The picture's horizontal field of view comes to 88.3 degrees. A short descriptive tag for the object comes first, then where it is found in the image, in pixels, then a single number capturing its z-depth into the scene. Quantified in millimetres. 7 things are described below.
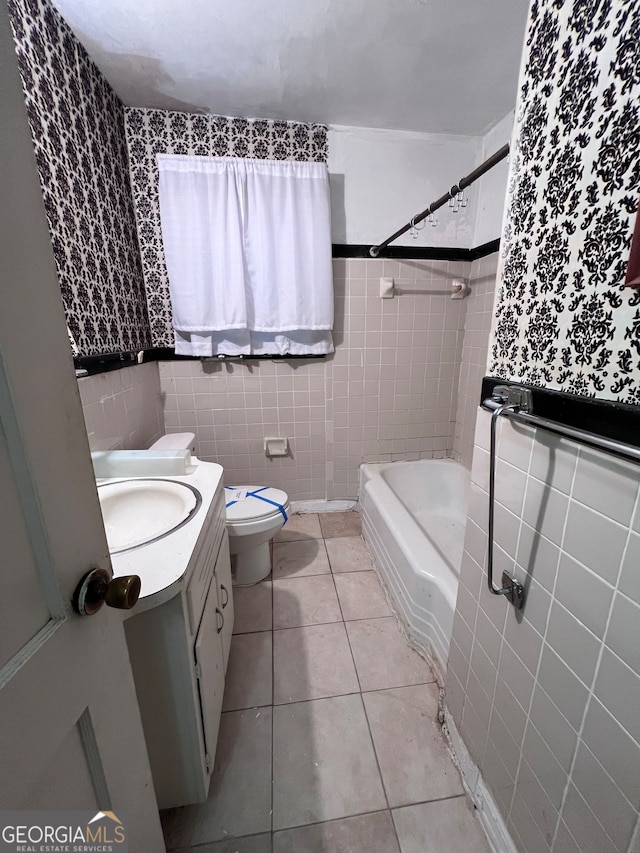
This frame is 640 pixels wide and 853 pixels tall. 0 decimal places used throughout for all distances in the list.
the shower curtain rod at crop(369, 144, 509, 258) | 993
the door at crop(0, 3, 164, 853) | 319
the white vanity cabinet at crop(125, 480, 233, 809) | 707
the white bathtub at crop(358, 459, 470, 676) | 1248
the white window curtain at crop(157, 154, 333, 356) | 1645
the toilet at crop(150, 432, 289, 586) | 1521
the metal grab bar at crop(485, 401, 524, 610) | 695
